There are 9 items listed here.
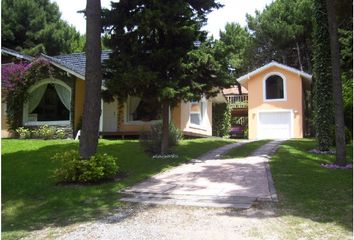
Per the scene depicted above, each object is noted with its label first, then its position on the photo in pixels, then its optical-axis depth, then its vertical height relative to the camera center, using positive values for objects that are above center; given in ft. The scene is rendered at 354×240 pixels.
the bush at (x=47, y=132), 64.23 +0.30
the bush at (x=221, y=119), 101.65 +3.59
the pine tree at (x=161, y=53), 41.78 +8.43
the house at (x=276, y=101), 90.89 +7.16
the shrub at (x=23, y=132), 66.18 +0.23
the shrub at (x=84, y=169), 32.04 -2.72
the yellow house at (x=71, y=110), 67.77 +4.06
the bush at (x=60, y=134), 65.51 -0.01
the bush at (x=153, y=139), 47.09 -0.60
